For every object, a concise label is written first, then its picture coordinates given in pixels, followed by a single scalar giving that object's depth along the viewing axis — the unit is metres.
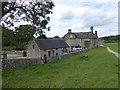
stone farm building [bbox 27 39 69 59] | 20.68
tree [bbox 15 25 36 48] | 10.10
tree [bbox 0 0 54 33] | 9.79
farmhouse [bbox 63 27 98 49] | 38.35
